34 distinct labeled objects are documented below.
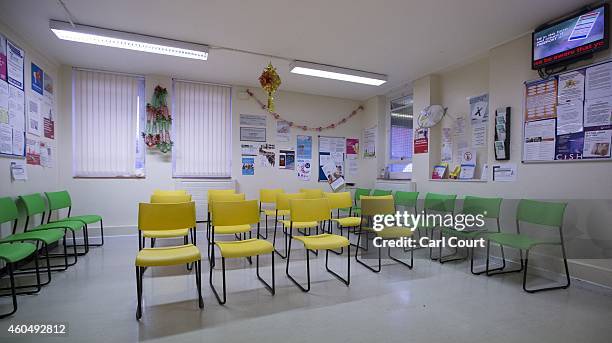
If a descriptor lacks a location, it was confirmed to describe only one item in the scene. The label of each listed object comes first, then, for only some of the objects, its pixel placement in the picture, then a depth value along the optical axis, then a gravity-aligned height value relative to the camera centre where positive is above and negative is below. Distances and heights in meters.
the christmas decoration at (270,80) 3.85 +1.17
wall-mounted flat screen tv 2.66 +1.31
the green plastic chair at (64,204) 3.72 -0.54
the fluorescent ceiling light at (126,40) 3.14 +1.49
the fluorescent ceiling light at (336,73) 4.22 +1.47
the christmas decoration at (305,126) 5.46 +0.99
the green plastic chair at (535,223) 2.79 -0.59
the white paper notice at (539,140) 3.07 +0.31
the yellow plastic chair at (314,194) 4.46 -0.43
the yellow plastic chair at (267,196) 4.89 -0.52
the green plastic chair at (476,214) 3.36 -0.67
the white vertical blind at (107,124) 4.54 +0.68
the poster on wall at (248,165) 5.39 +0.02
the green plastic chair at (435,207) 3.83 -0.58
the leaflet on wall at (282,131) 5.61 +0.70
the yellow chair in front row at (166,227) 2.23 -0.56
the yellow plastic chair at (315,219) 2.81 -0.57
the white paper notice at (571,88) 2.87 +0.83
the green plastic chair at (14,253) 2.23 -0.73
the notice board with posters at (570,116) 2.69 +0.54
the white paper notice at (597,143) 2.65 +0.24
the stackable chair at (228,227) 3.06 -0.73
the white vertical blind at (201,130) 5.02 +0.65
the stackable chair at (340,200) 4.16 -0.50
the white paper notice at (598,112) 2.66 +0.55
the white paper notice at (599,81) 2.67 +0.84
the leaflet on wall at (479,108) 3.97 +0.86
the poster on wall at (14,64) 3.21 +1.17
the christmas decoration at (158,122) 4.74 +0.73
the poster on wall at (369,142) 5.91 +0.53
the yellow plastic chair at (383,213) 3.33 -0.57
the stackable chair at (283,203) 3.82 -0.52
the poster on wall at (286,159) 5.64 +0.14
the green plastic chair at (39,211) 3.26 -0.56
